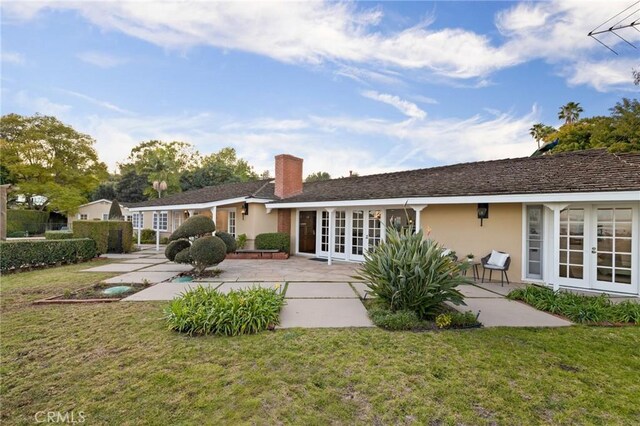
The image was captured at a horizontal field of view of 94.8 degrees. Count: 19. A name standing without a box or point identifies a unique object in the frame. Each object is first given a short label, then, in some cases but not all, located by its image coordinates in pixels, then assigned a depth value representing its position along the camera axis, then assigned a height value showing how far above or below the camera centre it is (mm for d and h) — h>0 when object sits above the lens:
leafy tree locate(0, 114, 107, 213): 28484 +5458
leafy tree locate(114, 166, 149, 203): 39438 +3255
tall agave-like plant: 5191 -1107
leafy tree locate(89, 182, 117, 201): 40375 +2805
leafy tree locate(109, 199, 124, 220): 19469 -23
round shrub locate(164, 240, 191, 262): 10031 -1193
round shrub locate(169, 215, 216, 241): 9492 -477
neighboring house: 30358 +258
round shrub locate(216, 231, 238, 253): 10562 -960
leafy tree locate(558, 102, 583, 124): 24938 +8942
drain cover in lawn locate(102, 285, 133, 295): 7127 -1928
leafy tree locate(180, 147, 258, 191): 37969 +4836
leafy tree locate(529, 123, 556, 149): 26453 +7795
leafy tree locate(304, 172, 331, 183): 49500 +6544
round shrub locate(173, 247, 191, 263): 9219 -1362
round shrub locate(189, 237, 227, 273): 8930 -1171
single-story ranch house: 7512 +110
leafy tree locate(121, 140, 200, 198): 35031 +7360
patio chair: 8531 -1408
